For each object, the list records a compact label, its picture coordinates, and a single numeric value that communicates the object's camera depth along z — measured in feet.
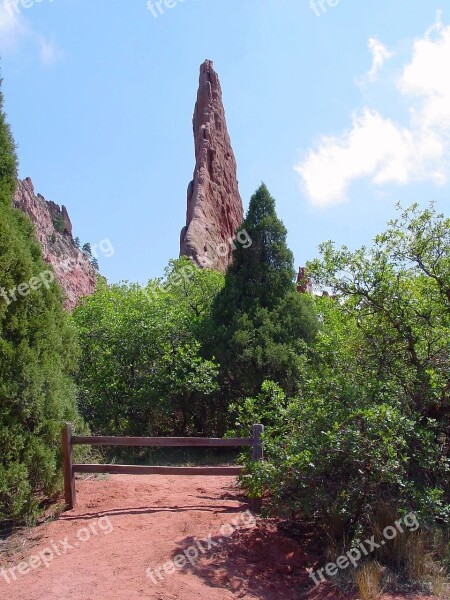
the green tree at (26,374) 21.16
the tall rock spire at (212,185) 125.59
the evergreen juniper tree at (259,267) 44.78
